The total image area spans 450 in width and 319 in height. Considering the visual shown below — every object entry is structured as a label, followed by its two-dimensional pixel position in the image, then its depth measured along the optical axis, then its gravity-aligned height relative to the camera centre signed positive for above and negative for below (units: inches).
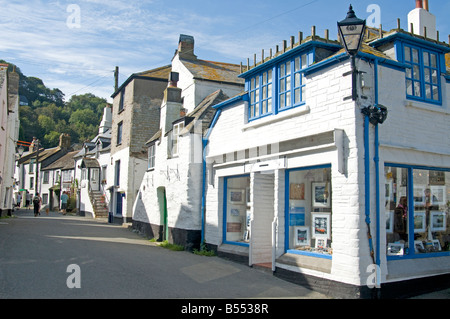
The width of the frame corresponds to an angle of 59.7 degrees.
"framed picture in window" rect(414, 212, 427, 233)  333.7 -20.9
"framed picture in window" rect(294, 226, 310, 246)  355.9 -36.1
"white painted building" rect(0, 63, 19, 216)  930.1 +152.9
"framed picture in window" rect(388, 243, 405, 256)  316.2 -41.9
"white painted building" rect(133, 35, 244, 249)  534.0 +67.9
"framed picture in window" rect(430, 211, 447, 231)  346.6 -20.5
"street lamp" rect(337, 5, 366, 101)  286.2 +118.7
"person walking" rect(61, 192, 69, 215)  1378.3 -37.4
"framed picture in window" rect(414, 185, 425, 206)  334.6 +2.2
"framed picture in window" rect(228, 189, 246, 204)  475.1 -0.5
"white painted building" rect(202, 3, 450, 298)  292.7 +26.5
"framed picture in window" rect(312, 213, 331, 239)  338.0 -25.3
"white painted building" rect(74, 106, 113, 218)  1194.6 +64.8
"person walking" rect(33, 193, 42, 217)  1123.3 -33.6
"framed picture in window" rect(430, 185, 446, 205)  346.6 +3.3
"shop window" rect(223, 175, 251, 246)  467.8 -15.3
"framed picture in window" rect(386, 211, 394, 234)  316.2 -20.0
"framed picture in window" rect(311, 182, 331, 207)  342.6 +2.2
